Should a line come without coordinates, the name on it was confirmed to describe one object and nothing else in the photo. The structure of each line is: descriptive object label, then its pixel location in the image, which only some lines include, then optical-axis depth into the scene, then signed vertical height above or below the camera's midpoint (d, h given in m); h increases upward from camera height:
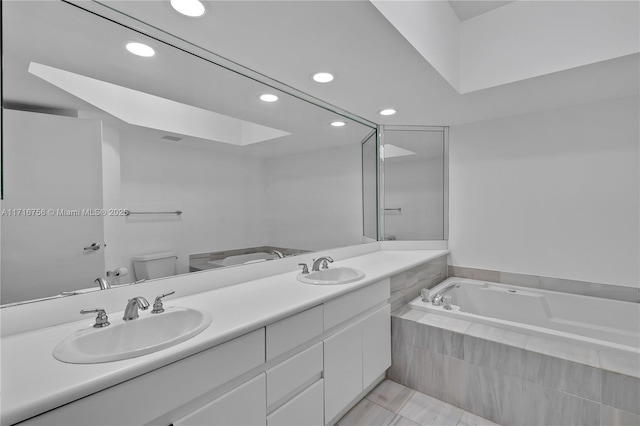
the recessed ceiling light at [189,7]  1.16 +0.89
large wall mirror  1.06 +0.28
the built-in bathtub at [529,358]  1.46 -0.89
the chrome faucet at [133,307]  1.07 -0.36
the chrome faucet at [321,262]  1.97 -0.35
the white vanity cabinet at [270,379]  0.80 -0.64
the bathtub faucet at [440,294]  2.26 -0.70
